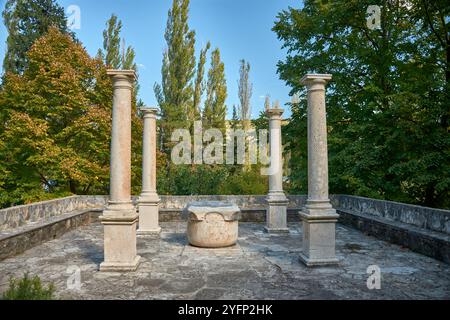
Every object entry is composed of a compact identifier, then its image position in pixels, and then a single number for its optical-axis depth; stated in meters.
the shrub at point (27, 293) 3.24
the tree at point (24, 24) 20.80
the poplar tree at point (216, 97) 26.27
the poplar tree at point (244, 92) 29.92
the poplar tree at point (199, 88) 25.50
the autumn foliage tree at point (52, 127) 13.55
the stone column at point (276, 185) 9.60
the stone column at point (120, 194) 5.86
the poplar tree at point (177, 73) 24.02
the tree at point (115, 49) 25.64
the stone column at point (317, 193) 6.09
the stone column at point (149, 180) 9.50
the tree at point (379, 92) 10.84
